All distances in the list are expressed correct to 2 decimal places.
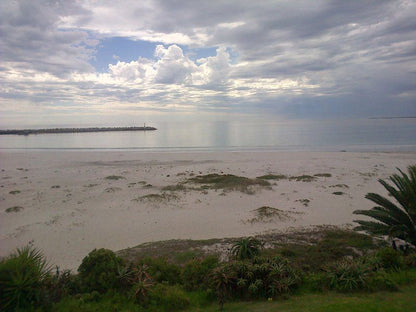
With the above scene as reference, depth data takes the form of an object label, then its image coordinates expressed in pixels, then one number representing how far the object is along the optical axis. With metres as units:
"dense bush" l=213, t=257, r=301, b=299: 6.56
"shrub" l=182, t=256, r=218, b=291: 7.05
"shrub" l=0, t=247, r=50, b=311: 5.49
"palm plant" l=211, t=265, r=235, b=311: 6.41
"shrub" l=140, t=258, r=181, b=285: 7.45
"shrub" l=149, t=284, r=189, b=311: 6.12
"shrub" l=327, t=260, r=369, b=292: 6.61
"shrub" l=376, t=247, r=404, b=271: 7.52
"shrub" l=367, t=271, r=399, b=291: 6.50
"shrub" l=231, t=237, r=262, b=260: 8.37
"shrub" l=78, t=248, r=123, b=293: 6.69
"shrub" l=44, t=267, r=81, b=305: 5.97
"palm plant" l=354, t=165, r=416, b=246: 8.82
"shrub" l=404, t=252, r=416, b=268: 7.64
